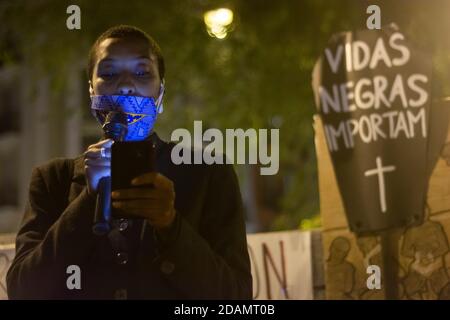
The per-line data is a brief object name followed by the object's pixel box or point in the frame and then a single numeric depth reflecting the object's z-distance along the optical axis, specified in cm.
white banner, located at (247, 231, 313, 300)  424
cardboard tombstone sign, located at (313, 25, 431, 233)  395
